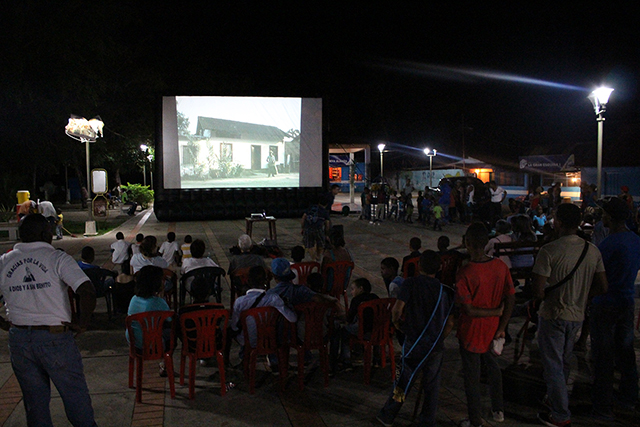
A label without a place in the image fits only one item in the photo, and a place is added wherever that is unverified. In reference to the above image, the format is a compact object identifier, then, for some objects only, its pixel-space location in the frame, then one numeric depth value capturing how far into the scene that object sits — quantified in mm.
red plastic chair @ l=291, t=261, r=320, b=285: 6504
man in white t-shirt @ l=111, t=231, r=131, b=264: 7344
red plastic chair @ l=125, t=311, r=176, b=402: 4180
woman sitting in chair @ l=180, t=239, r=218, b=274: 6168
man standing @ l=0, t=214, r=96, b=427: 3125
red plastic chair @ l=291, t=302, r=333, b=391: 4395
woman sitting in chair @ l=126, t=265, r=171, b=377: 4344
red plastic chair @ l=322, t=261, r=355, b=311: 6562
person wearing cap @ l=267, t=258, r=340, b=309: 4543
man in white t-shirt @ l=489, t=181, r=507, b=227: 15328
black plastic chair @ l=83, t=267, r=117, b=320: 6182
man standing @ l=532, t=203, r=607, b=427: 3588
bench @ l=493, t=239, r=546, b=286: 6121
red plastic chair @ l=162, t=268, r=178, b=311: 6188
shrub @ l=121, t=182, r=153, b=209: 26562
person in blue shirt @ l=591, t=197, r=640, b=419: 3881
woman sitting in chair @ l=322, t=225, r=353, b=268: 6777
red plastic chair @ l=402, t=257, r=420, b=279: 6305
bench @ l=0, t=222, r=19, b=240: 14484
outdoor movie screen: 19219
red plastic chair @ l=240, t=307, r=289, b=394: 4301
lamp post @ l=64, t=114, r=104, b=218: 15625
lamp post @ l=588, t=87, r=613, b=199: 10148
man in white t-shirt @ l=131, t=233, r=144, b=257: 7057
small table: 12680
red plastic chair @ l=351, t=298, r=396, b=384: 4500
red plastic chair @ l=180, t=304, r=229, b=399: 4223
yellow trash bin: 14102
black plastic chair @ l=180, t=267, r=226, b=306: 5991
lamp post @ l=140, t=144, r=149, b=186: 29947
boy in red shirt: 3428
